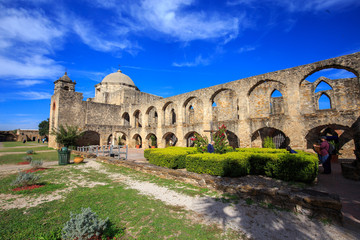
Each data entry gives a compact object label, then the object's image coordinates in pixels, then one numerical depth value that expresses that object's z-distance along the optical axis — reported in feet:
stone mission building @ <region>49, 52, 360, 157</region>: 33.35
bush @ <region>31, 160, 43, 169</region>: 25.20
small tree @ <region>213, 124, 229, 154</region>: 26.76
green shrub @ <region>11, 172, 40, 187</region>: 16.14
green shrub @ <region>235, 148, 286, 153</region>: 26.24
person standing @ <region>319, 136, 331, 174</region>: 22.45
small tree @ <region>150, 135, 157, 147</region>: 68.54
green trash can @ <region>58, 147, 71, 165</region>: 29.99
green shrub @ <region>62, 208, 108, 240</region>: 7.33
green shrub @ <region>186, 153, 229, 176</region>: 19.34
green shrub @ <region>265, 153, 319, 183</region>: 17.63
